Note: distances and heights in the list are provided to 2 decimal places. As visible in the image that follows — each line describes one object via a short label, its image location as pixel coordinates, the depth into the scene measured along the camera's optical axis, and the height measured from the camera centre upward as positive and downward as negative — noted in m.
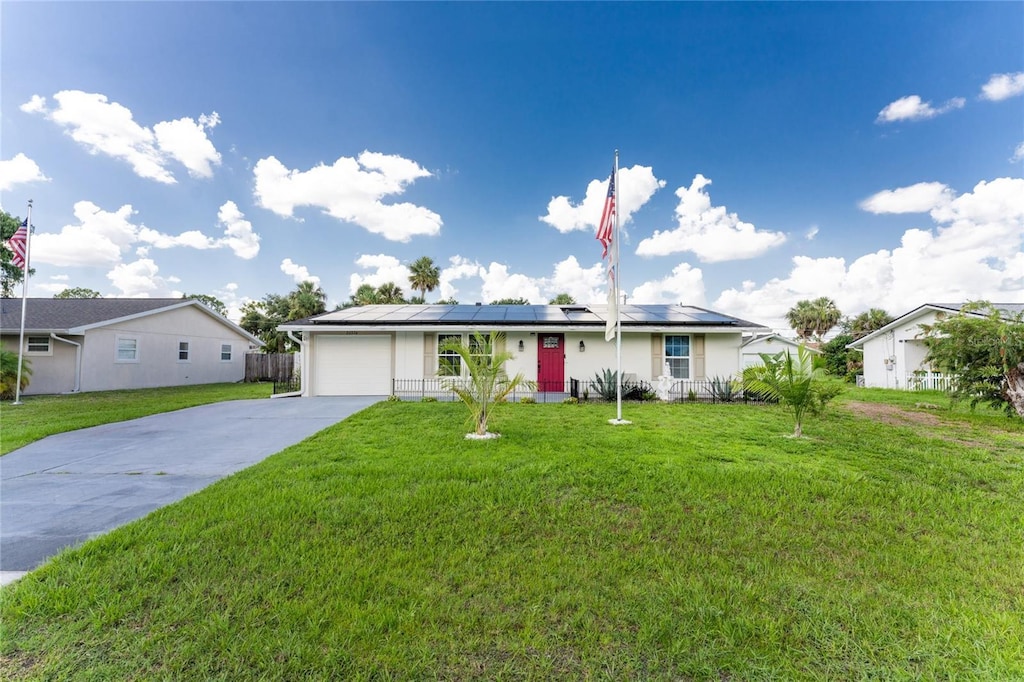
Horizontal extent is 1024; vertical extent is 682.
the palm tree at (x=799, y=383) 6.73 -0.30
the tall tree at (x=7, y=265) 23.34 +6.51
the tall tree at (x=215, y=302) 37.28 +6.50
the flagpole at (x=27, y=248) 11.17 +3.54
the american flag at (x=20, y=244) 10.92 +3.62
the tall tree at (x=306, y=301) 28.27 +5.05
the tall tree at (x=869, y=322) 26.12 +3.19
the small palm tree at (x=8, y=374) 11.95 -0.23
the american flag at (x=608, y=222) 8.53 +3.36
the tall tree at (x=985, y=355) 8.56 +0.26
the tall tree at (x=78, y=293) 39.28 +7.89
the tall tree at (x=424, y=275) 32.44 +7.95
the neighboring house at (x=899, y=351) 15.79 +0.73
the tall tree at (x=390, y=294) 31.19 +6.09
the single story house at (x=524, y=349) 13.31 +0.65
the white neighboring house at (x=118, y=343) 14.40 +1.04
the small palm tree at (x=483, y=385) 6.80 -0.35
